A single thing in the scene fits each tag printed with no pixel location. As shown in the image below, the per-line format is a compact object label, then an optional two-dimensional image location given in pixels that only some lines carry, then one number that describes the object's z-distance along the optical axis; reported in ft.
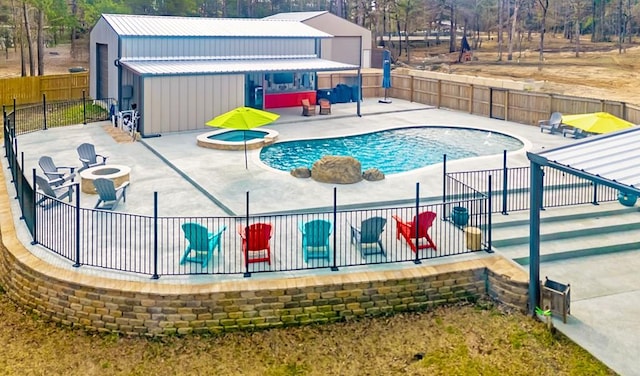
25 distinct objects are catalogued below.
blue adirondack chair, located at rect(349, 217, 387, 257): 39.17
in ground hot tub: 72.84
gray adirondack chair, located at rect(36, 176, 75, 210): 46.36
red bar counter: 102.22
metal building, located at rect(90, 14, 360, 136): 82.70
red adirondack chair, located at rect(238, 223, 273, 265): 37.40
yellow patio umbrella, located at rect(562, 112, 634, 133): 61.82
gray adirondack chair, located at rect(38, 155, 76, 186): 54.08
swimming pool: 68.18
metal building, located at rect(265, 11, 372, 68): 135.33
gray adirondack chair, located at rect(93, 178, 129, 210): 47.96
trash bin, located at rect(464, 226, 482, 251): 40.63
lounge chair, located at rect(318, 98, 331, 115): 100.73
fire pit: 54.13
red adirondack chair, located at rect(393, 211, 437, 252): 40.34
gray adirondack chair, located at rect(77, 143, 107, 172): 61.87
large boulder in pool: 56.39
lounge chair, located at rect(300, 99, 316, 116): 98.52
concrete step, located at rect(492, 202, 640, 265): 42.91
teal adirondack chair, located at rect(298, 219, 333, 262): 38.42
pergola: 28.35
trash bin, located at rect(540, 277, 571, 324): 34.63
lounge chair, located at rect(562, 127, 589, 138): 78.12
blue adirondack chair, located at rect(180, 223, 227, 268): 36.83
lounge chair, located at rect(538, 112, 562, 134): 82.28
